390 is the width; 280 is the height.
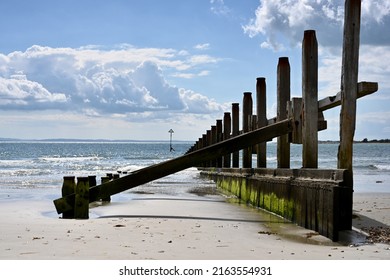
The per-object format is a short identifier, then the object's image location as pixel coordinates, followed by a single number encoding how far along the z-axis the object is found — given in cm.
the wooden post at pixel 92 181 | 1140
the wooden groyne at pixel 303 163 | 693
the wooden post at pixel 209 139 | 2356
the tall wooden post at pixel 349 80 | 715
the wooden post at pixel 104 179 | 1230
